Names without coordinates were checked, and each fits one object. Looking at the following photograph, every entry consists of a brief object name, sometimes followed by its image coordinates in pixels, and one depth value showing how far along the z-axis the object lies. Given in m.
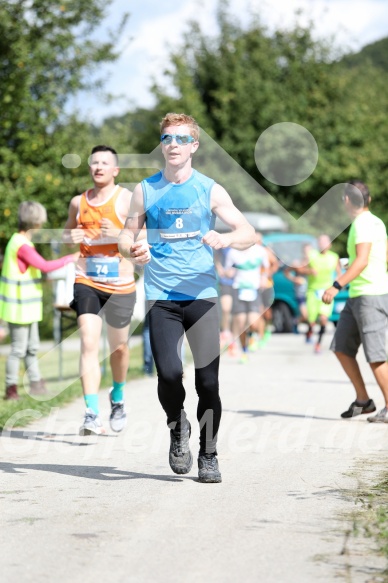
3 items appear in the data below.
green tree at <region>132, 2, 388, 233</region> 40.69
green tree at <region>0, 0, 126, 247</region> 18.45
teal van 22.98
